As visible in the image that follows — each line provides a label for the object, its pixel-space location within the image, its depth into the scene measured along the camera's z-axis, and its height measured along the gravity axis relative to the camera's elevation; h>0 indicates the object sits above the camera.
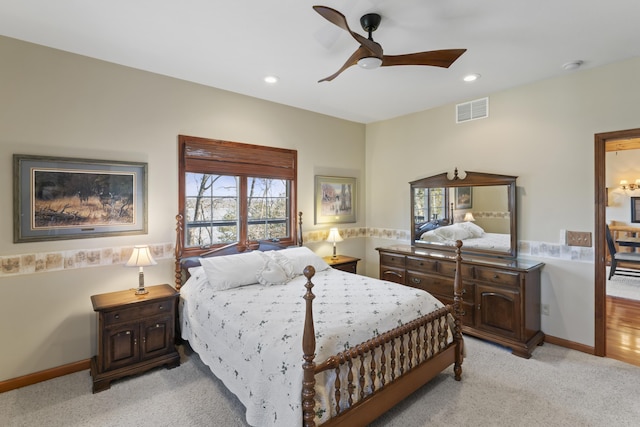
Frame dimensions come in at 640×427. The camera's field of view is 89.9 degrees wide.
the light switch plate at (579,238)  3.29 -0.30
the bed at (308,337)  1.88 -0.88
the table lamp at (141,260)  2.94 -0.45
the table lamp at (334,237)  4.70 -0.39
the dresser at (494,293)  3.28 -0.93
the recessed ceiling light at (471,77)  3.41 +1.43
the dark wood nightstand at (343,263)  4.50 -0.74
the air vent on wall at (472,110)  4.04 +1.29
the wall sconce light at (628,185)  6.84 +0.53
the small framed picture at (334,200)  4.84 +0.17
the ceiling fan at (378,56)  2.28 +1.17
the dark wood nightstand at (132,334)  2.70 -1.09
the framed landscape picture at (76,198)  2.74 +0.13
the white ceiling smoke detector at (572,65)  3.10 +1.42
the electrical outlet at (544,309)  3.56 -1.11
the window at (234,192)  3.66 +0.23
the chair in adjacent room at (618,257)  5.64 -0.86
